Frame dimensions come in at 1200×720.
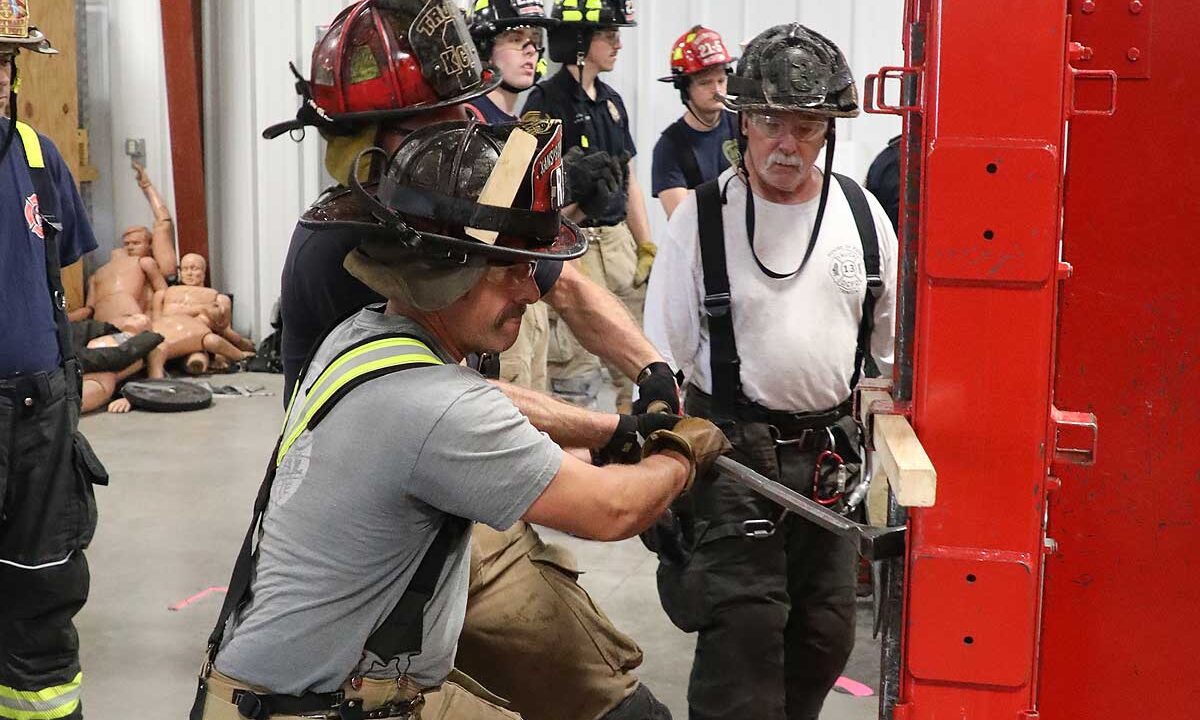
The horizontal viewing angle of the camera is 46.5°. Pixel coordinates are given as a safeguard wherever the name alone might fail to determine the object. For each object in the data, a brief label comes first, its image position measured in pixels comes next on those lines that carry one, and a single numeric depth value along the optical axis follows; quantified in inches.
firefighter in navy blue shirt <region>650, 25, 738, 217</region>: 302.0
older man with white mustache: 141.3
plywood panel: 382.9
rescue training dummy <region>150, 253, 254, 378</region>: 387.9
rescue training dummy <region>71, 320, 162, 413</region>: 349.1
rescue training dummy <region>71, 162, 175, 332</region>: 389.7
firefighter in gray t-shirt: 86.6
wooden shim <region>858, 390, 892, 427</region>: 84.8
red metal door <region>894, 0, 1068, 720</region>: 71.2
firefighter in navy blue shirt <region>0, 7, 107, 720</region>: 162.7
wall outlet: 422.0
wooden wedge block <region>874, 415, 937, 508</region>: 69.2
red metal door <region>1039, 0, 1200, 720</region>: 88.9
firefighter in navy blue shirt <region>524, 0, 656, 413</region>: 275.1
